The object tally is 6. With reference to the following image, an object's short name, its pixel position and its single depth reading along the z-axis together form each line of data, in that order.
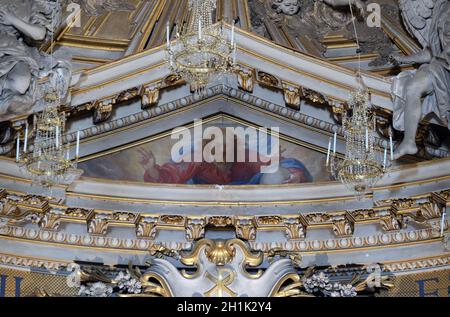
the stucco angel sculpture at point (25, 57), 15.06
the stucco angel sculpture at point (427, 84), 15.14
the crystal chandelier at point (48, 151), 14.80
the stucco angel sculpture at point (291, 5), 16.47
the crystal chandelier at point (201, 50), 14.43
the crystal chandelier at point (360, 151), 14.72
